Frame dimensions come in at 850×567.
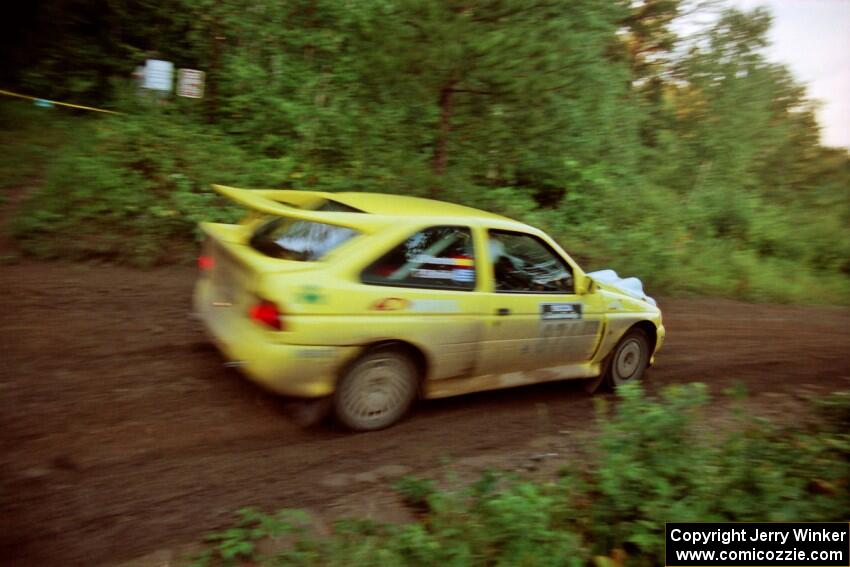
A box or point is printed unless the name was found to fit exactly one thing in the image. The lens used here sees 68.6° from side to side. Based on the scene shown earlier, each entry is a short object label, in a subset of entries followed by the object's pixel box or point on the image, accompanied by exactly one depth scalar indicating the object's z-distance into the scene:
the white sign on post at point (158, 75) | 10.23
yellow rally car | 3.96
